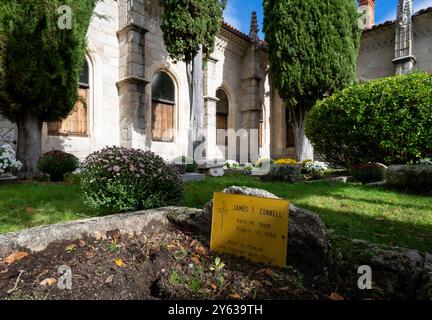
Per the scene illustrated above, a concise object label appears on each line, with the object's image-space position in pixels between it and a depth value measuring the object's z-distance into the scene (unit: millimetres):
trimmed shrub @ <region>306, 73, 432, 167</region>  6996
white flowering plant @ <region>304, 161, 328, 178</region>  9540
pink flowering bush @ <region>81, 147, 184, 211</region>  3184
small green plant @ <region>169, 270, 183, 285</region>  1737
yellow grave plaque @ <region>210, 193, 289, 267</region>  1896
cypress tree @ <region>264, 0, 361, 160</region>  11211
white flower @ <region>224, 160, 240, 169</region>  12018
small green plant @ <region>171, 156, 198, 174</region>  8430
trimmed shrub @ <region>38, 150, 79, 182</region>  6973
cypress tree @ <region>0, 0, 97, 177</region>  6116
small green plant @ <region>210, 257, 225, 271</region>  1930
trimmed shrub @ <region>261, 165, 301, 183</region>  7977
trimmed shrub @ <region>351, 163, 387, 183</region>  7223
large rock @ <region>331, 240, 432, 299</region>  1660
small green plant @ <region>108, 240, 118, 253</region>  2117
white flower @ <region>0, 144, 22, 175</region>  6062
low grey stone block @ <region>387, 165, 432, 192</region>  5484
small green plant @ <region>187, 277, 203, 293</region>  1685
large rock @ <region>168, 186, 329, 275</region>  1894
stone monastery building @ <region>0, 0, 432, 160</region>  9664
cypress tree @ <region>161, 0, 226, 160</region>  9398
